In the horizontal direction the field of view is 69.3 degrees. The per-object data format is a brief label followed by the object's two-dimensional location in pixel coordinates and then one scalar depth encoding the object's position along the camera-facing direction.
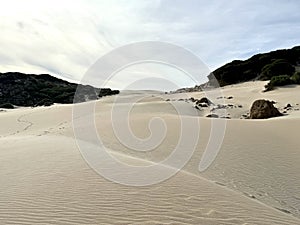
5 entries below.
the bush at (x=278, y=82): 15.32
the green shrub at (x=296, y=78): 15.38
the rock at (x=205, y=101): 14.45
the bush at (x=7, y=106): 27.02
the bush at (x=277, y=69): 18.61
